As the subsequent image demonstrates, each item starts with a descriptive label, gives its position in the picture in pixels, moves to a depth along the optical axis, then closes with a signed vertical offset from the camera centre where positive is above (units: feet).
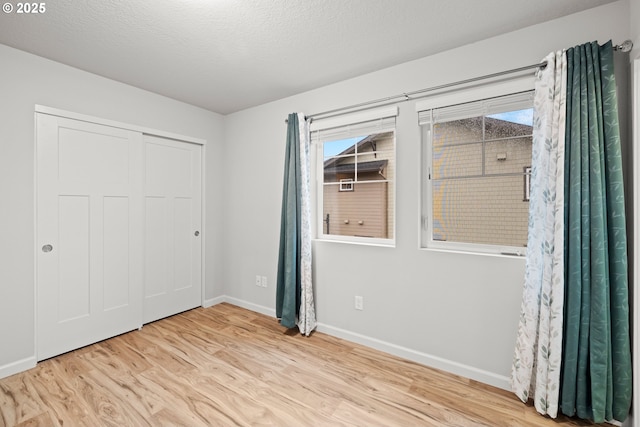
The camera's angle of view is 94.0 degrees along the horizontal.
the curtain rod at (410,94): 5.36 +3.05
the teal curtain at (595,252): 5.22 -0.71
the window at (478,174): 6.71 +0.93
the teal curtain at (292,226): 9.50 -0.46
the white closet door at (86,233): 7.77 -0.61
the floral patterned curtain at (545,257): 5.59 -0.87
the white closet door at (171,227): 10.18 -0.57
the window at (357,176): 8.46 +1.09
